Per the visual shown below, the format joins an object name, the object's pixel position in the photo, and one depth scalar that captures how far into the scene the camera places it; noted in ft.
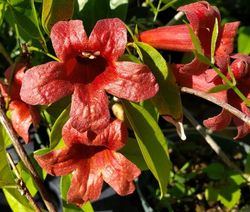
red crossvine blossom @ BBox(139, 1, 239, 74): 0.32
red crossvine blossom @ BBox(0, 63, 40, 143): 0.39
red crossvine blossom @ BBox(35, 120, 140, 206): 0.34
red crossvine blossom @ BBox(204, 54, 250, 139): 0.33
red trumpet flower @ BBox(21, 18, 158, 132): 0.29
